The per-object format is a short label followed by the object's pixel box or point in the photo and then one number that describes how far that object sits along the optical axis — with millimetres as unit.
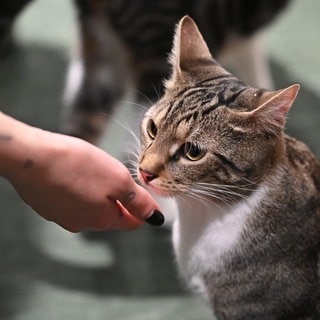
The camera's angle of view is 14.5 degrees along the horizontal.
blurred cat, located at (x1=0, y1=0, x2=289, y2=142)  1391
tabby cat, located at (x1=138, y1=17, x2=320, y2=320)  1086
